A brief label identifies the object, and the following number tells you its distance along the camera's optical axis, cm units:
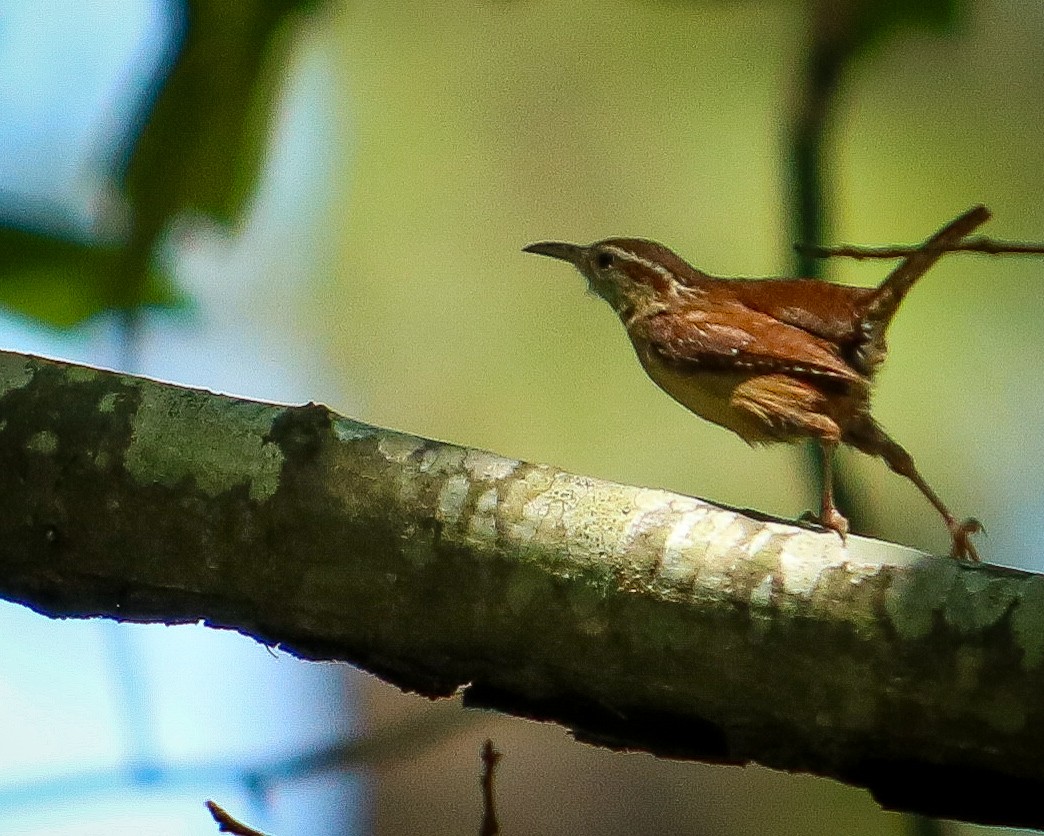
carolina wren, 780
